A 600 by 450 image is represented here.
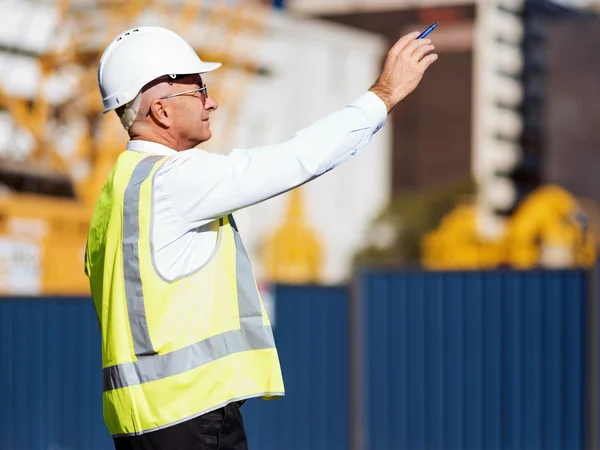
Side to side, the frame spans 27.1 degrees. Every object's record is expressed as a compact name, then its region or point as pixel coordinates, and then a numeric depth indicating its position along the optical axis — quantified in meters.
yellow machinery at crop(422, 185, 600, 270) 27.97
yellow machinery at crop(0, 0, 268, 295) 23.81
